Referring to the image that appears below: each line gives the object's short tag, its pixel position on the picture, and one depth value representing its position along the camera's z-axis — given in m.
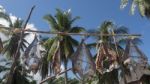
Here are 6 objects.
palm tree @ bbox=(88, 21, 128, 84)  7.41
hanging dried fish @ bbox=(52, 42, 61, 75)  8.03
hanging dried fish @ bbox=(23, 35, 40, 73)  6.99
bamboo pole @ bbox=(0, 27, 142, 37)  6.38
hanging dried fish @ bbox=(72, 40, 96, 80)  7.06
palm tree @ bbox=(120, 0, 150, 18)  18.39
